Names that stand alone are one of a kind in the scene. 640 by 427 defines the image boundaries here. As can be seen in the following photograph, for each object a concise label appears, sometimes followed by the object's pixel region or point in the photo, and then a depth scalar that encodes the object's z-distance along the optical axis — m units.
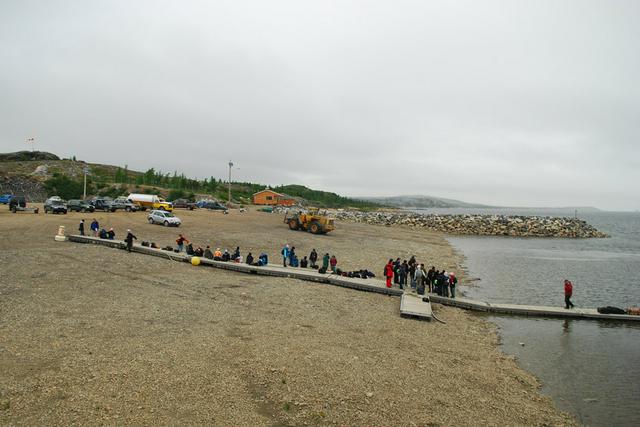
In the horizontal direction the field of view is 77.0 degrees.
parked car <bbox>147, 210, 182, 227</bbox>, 40.56
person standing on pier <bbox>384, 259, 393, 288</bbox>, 21.58
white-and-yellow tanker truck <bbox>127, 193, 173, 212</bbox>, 59.29
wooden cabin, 106.81
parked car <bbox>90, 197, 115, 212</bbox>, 52.12
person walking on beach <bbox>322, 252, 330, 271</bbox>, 23.48
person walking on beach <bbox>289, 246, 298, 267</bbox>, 25.53
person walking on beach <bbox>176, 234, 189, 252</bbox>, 26.16
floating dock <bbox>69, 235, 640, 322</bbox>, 19.27
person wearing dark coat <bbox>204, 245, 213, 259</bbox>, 24.94
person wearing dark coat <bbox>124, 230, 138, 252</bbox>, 25.39
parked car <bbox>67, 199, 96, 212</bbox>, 49.22
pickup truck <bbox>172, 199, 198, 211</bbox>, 68.81
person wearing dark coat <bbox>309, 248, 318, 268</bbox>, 25.53
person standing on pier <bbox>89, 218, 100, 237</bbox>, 29.14
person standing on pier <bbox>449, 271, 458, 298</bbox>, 21.30
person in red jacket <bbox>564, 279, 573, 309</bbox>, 20.22
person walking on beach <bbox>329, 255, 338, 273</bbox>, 23.84
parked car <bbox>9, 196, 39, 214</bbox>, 46.06
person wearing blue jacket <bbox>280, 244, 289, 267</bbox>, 24.78
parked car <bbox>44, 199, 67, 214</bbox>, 44.91
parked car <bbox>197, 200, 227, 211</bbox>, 70.56
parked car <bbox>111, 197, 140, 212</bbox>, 53.47
